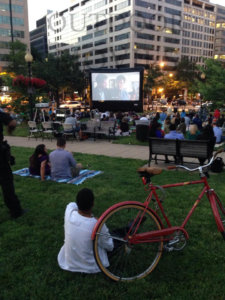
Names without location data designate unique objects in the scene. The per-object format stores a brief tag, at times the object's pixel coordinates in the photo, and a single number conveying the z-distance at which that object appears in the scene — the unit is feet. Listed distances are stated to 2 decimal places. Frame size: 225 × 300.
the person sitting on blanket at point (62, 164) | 20.34
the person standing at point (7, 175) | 12.85
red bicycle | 9.15
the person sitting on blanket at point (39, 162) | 22.22
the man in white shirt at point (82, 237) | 9.25
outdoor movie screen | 76.13
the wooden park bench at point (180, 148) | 23.28
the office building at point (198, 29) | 342.85
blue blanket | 21.26
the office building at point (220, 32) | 376.48
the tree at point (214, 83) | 50.72
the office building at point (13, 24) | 255.09
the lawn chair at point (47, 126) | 47.18
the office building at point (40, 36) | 434.06
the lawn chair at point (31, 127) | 48.96
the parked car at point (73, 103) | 171.73
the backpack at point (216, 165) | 12.96
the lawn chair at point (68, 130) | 44.78
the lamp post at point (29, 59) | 53.06
